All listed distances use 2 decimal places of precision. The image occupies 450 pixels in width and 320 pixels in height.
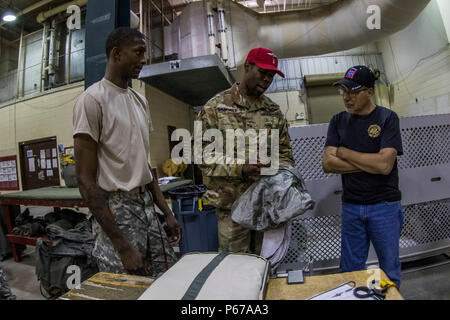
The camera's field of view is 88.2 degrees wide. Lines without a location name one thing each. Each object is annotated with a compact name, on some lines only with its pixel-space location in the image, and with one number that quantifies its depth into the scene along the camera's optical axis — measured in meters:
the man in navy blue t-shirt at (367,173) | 1.45
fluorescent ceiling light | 5.45
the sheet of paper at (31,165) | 6.90
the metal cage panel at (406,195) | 2.09
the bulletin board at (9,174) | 7.13
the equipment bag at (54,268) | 2.31
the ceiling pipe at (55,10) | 6.35
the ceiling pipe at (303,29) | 4.17
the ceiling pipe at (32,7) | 6.45
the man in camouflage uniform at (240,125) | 1.43
